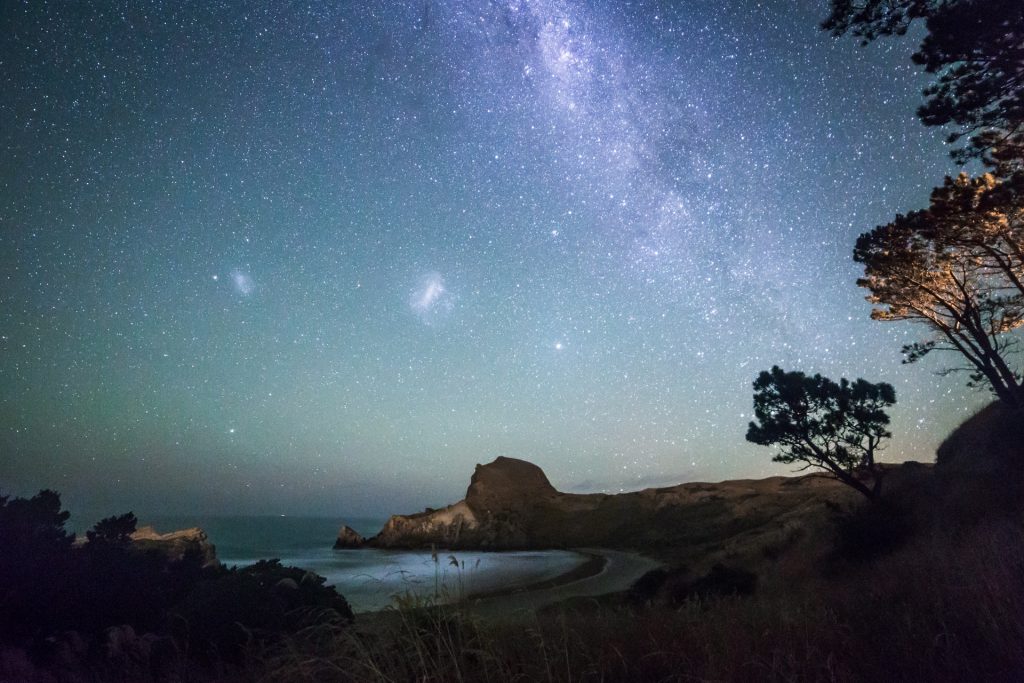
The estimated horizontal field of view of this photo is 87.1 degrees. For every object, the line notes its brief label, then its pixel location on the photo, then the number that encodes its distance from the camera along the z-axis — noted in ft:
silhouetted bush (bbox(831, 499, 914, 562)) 63.16
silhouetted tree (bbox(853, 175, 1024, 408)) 49.65
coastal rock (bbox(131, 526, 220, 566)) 82.78
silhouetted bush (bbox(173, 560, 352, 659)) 27.63
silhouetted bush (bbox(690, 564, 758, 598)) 74.64
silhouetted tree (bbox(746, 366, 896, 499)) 81.66
